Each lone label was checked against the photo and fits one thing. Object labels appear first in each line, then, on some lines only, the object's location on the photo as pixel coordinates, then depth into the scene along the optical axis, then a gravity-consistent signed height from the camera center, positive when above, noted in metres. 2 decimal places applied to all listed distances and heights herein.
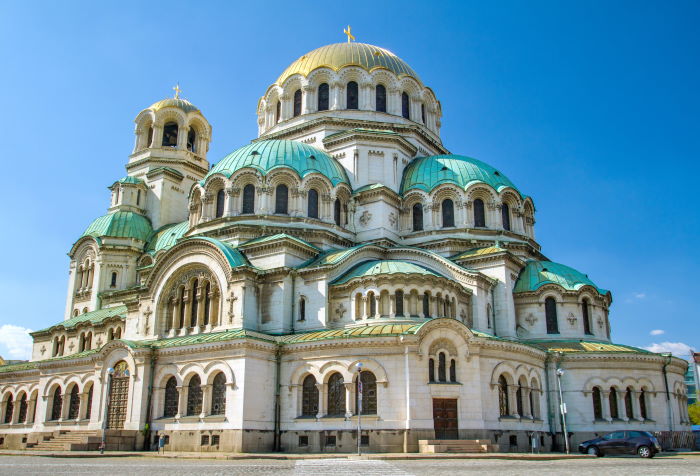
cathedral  28.22 +5.49
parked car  26.20 -0.93
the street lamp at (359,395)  24.65 +0.99
